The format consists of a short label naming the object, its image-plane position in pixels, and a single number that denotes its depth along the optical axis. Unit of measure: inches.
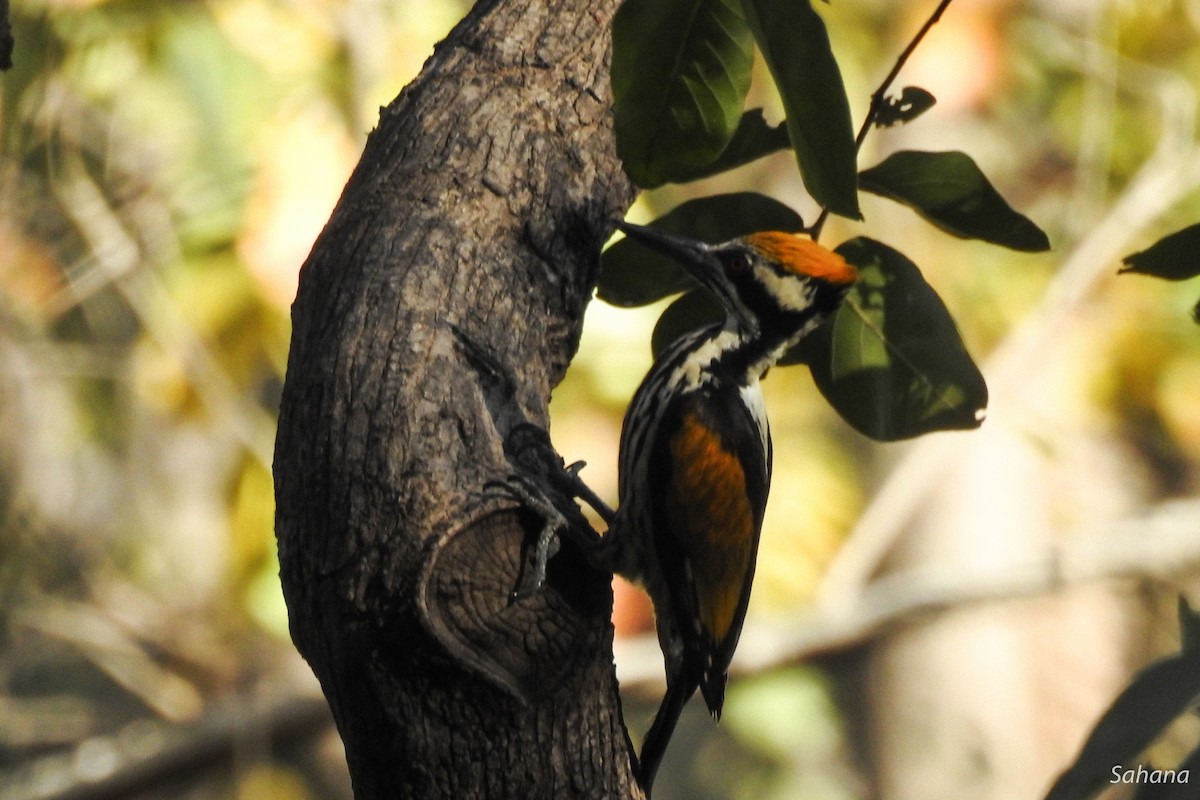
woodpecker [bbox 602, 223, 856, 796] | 284.0
